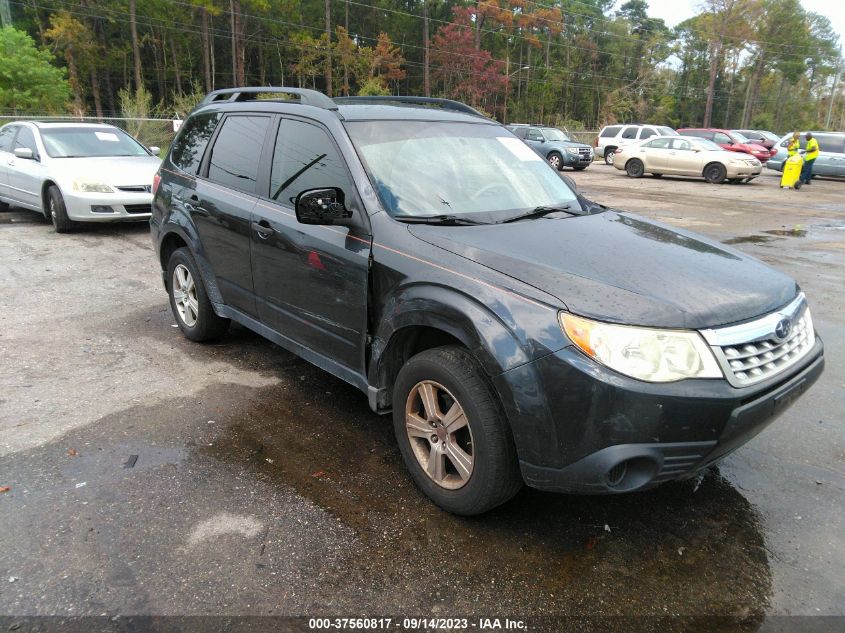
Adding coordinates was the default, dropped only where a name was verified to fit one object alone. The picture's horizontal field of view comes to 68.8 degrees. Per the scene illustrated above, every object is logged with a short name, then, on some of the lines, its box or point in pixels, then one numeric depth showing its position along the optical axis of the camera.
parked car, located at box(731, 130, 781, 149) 29.23
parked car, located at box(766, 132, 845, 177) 22.22
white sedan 9.09
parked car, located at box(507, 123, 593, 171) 24.48
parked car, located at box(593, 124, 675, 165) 27.02
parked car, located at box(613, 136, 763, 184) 20.36
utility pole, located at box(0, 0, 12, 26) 19.31
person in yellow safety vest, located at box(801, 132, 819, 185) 19.73
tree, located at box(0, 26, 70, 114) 26.43
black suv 2.36
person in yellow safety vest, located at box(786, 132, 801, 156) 19.30
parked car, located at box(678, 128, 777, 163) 26.16
